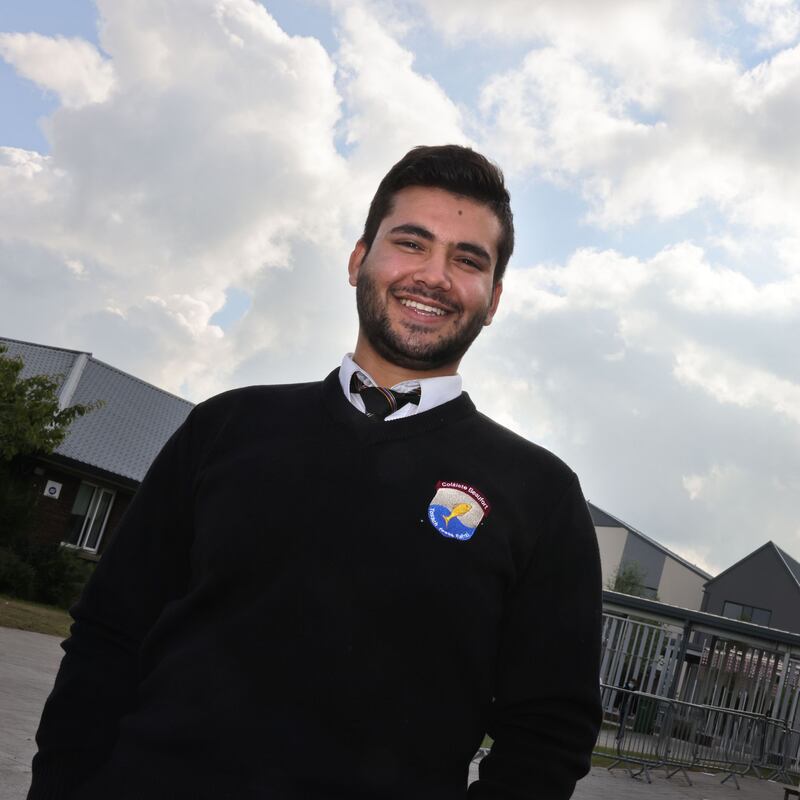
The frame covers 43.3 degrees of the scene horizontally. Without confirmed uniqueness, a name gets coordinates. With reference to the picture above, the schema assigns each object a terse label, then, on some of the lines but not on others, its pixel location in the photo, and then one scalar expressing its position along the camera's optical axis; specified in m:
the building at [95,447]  27.67
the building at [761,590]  53.78
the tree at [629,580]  59.72
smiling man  2.02
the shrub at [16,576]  20.98
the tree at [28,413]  22.41
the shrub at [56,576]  21.77
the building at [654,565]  62.56
